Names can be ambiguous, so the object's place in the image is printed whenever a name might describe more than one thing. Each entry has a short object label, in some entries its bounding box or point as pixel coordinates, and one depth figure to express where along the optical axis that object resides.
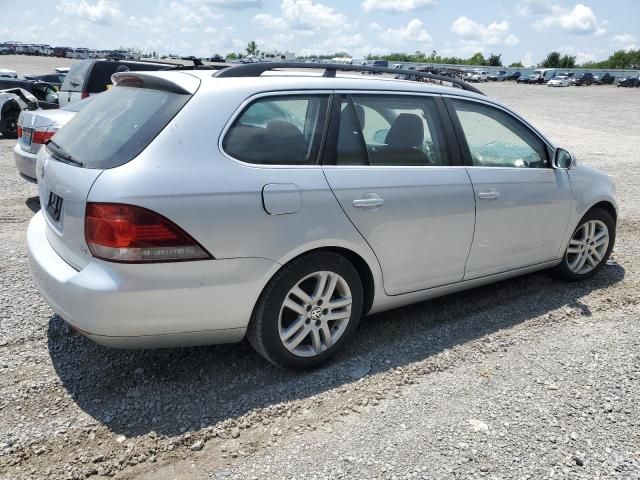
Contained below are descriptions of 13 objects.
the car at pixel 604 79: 72.75
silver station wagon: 2.74
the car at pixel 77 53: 91.49
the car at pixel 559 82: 66.25
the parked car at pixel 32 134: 6.67
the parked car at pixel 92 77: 10.30
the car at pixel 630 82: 66.25
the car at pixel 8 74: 20.86
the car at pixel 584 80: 69.78
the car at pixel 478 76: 71.93
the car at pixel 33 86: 15.94
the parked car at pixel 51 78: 22.30
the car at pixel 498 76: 80.75
